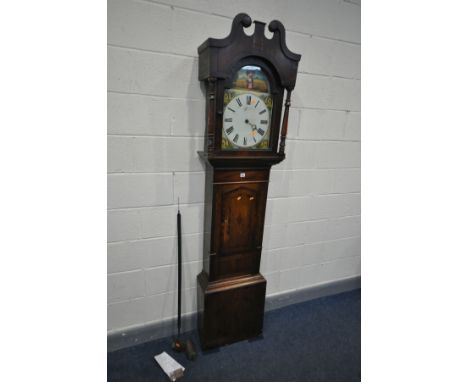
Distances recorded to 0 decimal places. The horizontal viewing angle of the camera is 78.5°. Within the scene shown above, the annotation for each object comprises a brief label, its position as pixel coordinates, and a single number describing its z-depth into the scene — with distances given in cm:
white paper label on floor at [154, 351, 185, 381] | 154
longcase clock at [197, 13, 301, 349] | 131
